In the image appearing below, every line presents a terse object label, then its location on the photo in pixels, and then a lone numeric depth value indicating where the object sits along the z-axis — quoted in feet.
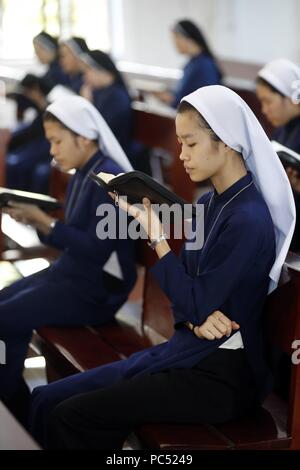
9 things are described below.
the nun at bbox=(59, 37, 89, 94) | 44.17
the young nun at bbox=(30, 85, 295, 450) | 15.70
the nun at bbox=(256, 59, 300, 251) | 26.34
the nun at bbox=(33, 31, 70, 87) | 50.04
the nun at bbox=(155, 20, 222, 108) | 44.08
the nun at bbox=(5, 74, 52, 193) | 41.13
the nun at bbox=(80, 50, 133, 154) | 37.92
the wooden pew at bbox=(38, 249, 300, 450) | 15.94
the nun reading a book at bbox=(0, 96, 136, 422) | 21.46
